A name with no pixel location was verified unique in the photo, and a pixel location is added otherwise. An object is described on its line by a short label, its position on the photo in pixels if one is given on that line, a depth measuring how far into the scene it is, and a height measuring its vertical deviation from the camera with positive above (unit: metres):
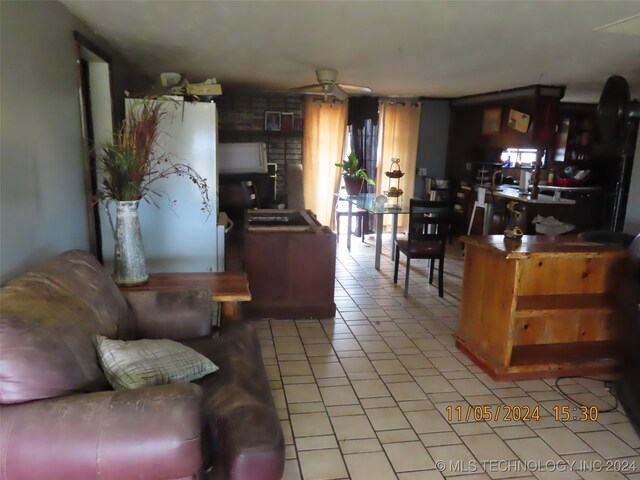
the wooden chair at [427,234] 4.16 -0.71
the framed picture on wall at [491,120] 5.69 +0.46
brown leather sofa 1.21 -0.74
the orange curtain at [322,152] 6.32 +0.01
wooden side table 2.48 -0.76
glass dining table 4.73 -0.56
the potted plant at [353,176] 5.40 -0.26
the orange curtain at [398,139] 6.54 +0.22
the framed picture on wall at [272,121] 6.21 +0.39
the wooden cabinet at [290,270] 3.49 -0.90
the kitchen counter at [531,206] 5.21 -0.55
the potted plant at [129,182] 2.41 -0.19
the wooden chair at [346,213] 6.45 -0.83
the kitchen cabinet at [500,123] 5.05 +0.42
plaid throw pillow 1.53 -0.75
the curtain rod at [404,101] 6.48 +0.75
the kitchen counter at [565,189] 6.07 -0.38
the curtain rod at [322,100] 6.27 +0.70
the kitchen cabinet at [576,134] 7.29 +0.42
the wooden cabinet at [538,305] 2.63 -0.85
